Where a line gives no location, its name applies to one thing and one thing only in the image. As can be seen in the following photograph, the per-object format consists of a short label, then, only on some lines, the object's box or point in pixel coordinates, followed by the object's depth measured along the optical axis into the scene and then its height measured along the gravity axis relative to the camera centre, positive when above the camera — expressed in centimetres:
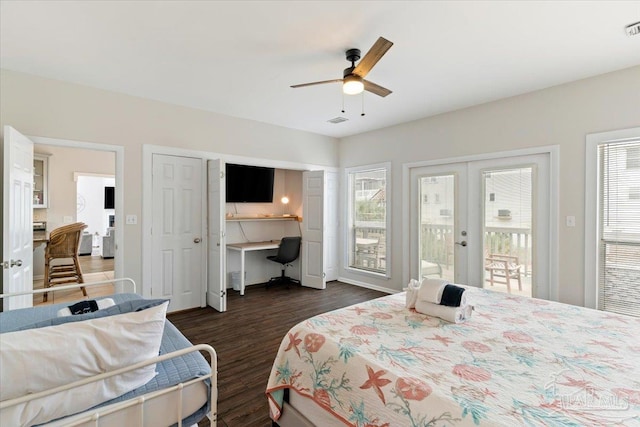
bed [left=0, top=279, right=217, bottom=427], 102 -65
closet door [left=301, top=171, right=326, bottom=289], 512 -32
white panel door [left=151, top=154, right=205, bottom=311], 383 -27
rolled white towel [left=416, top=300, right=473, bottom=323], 185 -63
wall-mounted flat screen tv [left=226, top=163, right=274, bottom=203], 504 +50
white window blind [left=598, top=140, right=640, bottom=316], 283 -13
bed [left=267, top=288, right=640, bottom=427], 107 -69
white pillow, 101 -56
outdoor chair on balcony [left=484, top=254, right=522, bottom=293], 356 -68
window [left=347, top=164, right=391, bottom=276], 502 -10
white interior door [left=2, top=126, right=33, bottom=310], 242 -6
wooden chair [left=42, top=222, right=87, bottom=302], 420 -62
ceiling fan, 218 +116
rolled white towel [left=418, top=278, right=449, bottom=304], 194 -52
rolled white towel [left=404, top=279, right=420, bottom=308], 210 -59
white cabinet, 558 +56
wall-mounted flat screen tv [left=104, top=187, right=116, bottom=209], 844 +37
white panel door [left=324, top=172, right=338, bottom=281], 553 -30
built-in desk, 471 -58
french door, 340 -13
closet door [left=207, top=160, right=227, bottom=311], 395 -35
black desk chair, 505 -67
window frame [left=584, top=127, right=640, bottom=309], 300 -8
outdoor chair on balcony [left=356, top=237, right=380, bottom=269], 520 -72
